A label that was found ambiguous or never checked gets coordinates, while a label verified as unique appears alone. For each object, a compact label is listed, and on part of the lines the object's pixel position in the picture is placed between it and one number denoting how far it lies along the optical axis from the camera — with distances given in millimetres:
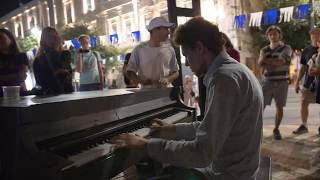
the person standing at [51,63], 3783
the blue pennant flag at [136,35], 10977
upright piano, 1487
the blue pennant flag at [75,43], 10242
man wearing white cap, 3604
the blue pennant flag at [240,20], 11484
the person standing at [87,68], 5301
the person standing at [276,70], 5098
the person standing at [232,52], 3994
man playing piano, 1328
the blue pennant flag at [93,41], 11133
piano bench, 1950
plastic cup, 2215
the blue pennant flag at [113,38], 11680
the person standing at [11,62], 3273
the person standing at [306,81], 5241
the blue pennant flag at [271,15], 10574
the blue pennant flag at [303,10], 9091
